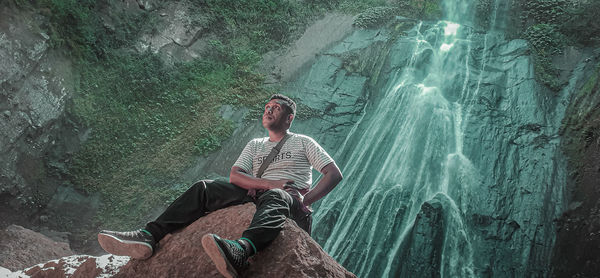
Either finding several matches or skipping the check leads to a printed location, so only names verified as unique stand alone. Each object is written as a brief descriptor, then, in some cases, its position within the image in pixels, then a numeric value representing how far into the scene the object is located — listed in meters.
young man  2.43
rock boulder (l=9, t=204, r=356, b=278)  2.26
